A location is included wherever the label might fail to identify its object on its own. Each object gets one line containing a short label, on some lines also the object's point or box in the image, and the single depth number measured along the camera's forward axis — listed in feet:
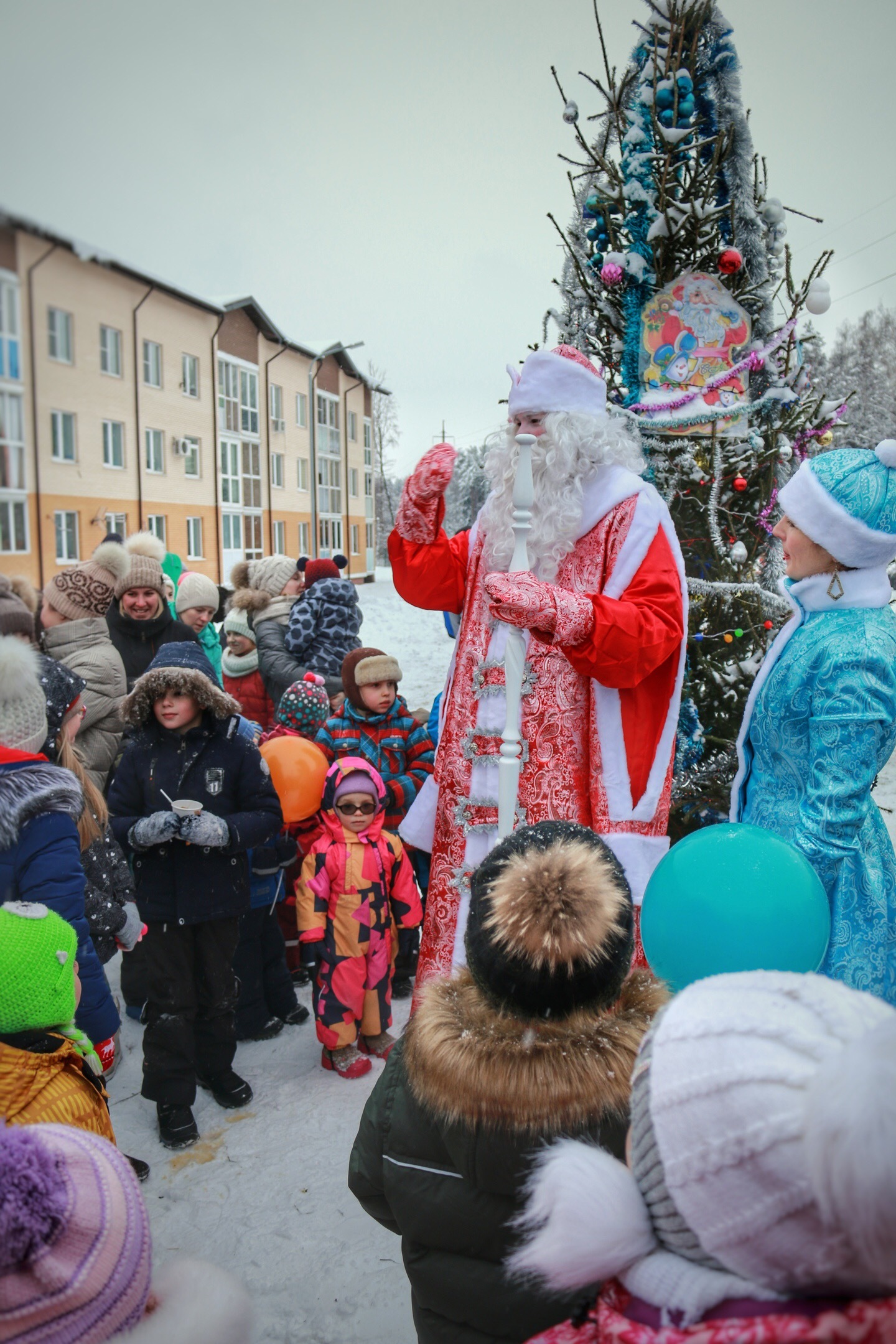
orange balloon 11.12
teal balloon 5.58
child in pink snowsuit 10.34
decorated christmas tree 12.09
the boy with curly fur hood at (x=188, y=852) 9.16
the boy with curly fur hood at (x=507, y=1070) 4.07
